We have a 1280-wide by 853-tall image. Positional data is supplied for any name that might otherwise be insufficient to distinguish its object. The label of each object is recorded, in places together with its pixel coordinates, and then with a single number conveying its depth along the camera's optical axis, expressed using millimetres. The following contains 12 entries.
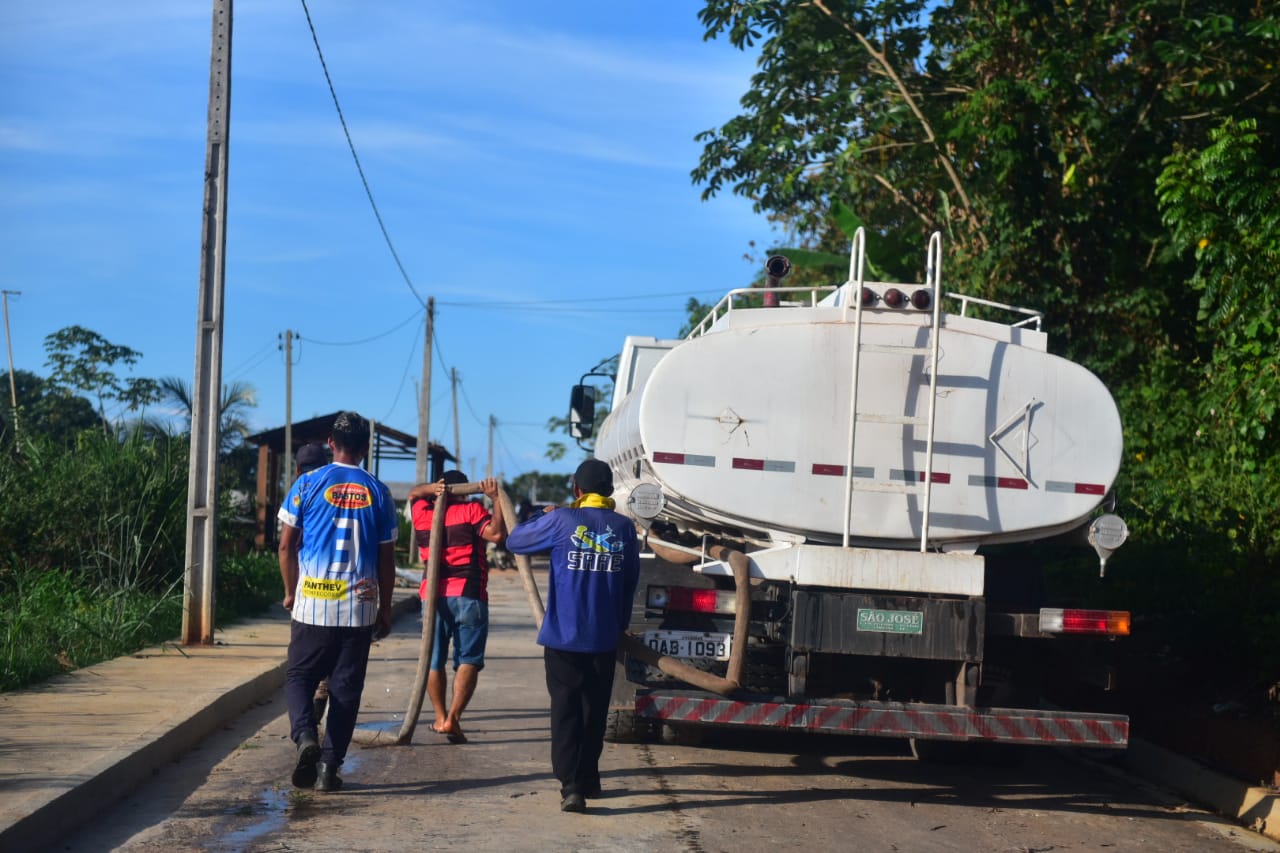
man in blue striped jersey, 6891
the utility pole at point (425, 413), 33375
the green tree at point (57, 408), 38938
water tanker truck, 7406
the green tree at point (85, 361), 40719
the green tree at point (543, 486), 97500
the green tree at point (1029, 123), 15844
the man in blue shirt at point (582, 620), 6719
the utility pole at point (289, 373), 41428
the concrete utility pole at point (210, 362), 12352
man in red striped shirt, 8445
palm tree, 30719
